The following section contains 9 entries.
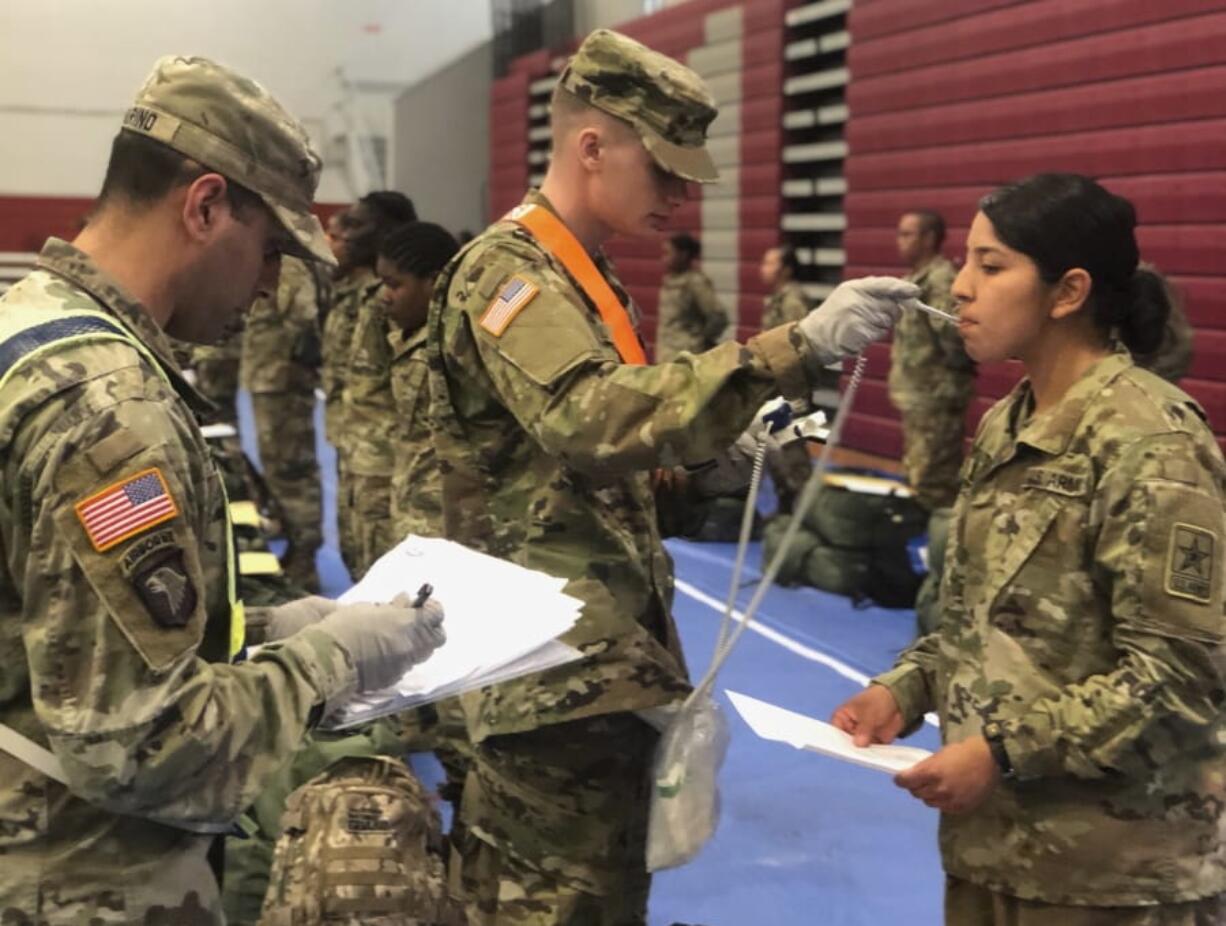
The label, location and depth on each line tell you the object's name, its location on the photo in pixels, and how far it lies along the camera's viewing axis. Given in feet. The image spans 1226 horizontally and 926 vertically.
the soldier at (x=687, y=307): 32.09
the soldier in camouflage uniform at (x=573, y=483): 6.35
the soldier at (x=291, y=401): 20.72
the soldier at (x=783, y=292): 27.89
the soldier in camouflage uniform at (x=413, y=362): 13.28
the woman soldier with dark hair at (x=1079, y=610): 5.62
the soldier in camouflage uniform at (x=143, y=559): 4.00
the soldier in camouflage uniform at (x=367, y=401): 16.30
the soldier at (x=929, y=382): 23.90
